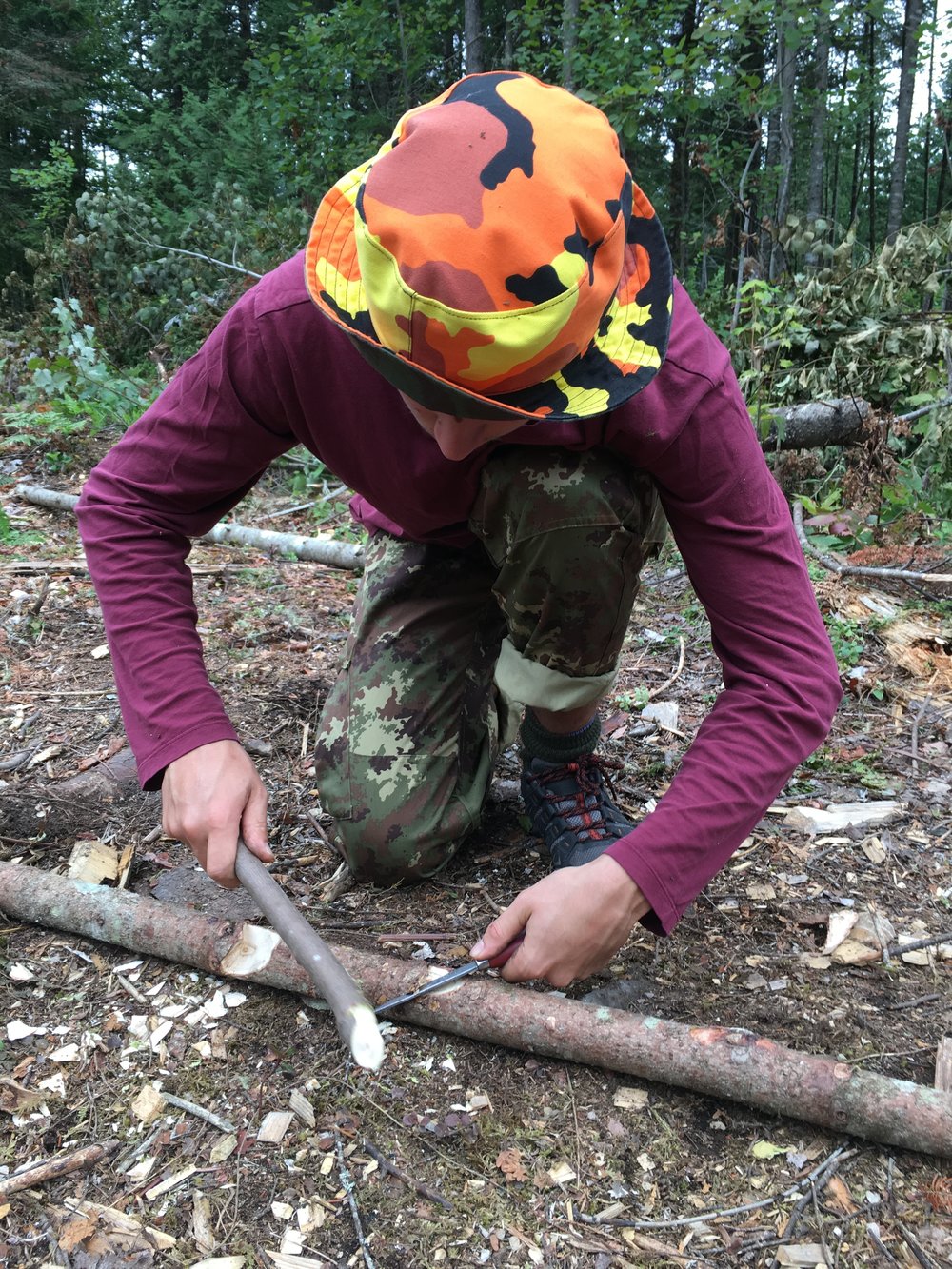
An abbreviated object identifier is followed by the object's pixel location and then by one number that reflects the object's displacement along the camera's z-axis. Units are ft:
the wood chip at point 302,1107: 4.53
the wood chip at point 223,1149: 4.36
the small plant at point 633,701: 8.89
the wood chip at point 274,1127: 4.44
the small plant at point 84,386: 16.42
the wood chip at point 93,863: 6.24
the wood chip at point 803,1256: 3.90
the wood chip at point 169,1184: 4.21
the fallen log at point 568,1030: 4.17
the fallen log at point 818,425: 13.37
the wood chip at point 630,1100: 4.60
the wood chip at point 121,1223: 4.00
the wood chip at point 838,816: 6.93
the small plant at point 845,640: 9.31
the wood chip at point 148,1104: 4.59
